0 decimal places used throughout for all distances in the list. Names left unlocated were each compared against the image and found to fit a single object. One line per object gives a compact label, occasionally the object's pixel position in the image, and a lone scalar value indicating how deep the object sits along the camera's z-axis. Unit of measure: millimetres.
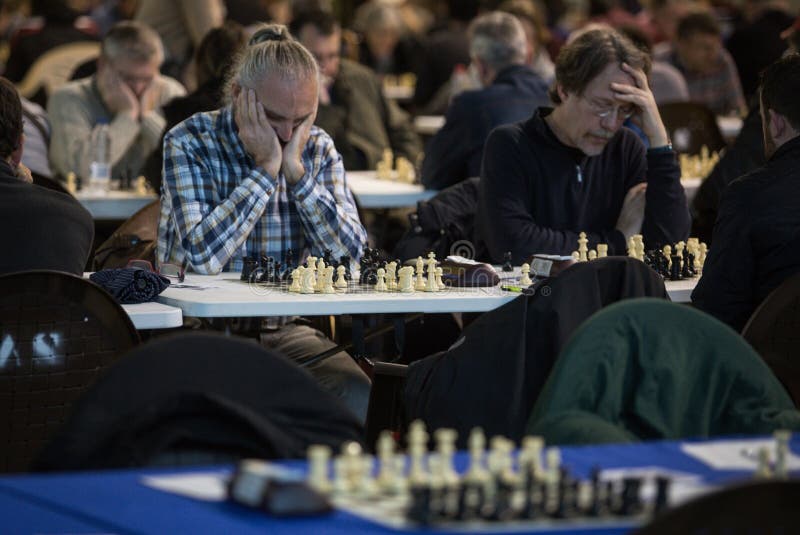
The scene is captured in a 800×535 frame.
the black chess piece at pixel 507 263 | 8852
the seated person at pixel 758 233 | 7914
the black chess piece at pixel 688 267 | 8844
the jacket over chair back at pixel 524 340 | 6781
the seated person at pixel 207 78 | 11992
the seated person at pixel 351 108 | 15219
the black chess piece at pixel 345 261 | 8523
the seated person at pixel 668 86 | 17828
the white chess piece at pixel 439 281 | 8250
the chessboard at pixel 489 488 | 4258
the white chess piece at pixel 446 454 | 4539
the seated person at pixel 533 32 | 18406
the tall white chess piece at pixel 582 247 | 8820
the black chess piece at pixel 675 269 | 8750
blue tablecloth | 4180
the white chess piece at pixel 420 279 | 8156
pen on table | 8184
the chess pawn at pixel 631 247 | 8922
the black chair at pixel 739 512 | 3863
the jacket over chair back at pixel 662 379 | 5672
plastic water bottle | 12971
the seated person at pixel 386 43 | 24125
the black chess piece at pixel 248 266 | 8391
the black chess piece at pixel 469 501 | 4238
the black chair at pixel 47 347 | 6723
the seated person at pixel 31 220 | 7547
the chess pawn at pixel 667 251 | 8805
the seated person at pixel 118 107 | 13430
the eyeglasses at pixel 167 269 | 8492
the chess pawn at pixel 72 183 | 11983
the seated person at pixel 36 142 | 13016
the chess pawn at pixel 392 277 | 8156
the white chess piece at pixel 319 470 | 4430
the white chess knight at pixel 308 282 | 8016
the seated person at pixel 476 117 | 12156
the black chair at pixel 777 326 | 7184
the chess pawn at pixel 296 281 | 8031
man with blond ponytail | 8531
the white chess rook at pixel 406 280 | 8086
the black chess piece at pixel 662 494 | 4324
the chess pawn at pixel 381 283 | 8117
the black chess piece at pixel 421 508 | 4211
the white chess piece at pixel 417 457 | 4547
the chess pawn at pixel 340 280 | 8156
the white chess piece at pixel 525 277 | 8255
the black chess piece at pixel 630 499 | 4324
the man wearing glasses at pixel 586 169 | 9312
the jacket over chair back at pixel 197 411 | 4926
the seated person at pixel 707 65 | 19312
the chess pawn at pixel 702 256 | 9159
